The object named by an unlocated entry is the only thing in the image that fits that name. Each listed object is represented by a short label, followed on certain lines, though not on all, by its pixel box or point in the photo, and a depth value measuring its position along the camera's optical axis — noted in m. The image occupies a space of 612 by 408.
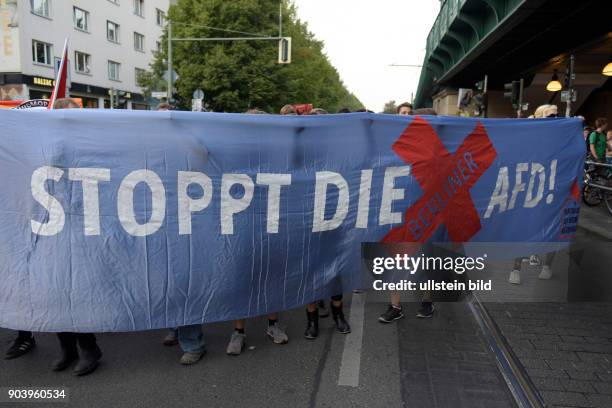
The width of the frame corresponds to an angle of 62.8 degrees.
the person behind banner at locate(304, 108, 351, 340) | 4.15
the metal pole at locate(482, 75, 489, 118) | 18.75
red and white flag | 5.11
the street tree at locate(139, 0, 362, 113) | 32.28
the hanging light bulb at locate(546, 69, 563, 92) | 18.08
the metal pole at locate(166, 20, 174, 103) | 21.95
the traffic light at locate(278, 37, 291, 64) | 21.42
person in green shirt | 10.63
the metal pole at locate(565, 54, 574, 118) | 11.73
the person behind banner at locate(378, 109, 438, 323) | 4.42
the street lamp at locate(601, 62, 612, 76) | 14.28
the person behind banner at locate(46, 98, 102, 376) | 3.49
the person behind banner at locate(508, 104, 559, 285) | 5.35
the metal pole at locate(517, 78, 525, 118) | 14.92
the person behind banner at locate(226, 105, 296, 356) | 3.82
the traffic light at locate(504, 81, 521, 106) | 15.60
